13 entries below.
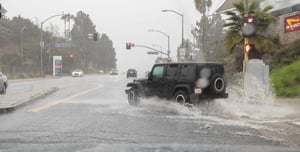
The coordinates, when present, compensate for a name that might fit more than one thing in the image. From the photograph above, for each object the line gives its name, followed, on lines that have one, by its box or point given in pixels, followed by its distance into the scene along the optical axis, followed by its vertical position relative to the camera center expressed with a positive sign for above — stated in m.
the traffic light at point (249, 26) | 22.12 +1.88
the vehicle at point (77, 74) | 89.94 -0.76
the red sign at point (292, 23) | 24.44 +2.30
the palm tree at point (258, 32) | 35.22 +2.65
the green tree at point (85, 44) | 149.38 +7.58
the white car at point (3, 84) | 29.72 -0.83
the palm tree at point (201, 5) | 66.99 +8.37
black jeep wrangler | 17.67 -0.43
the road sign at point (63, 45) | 86.75 +4.16
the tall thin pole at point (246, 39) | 22.68 +1.34
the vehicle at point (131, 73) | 78.17 -0.51
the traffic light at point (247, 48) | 22.55 +0.94
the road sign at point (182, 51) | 63.67 +2.29
